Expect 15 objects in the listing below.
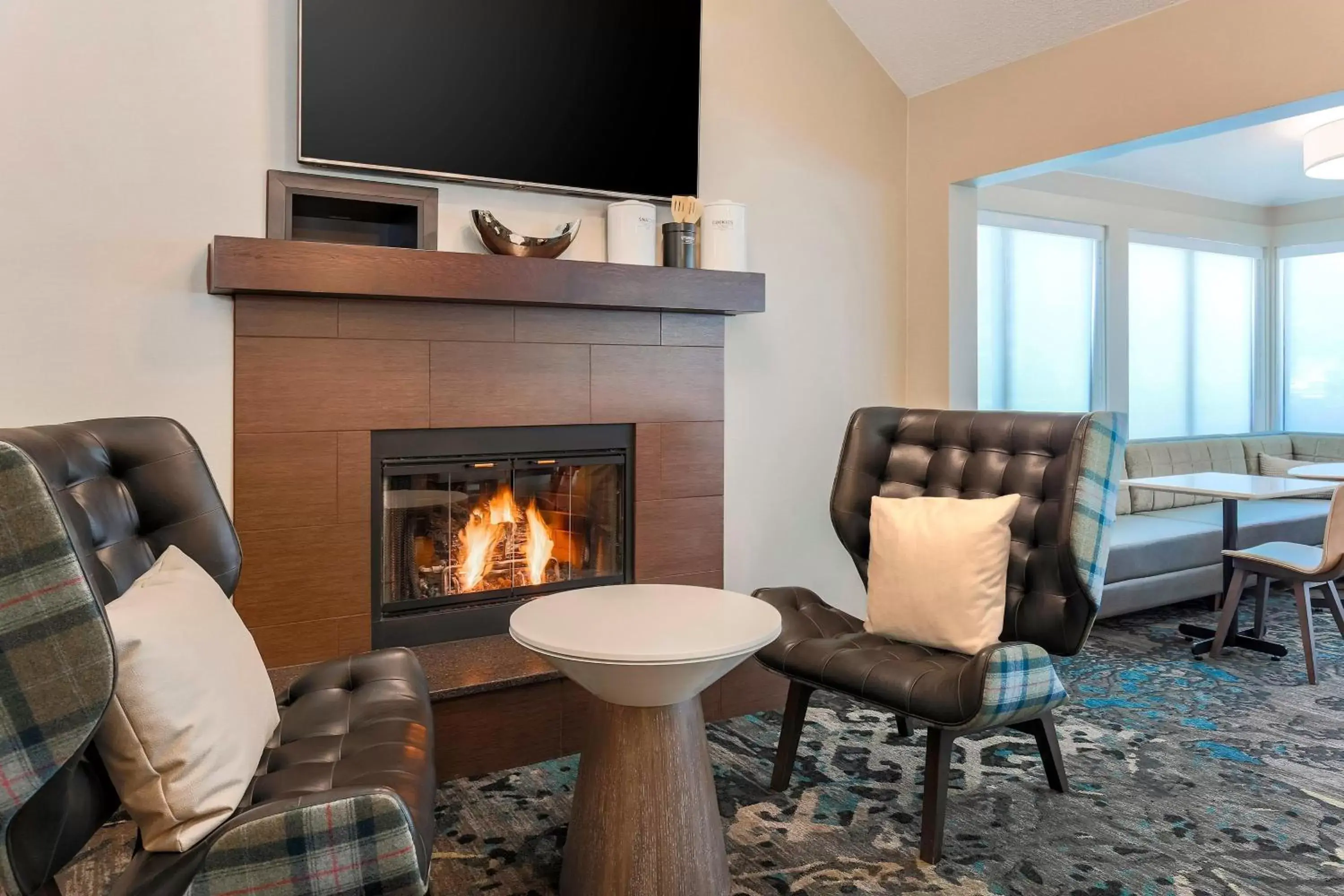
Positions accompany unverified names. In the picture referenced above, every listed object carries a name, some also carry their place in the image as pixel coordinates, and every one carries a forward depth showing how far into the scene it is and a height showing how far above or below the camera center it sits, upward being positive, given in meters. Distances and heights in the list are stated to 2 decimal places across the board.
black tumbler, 3.08 +0.66
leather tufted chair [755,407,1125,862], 2.03 -0.37
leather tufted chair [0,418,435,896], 1.12 -0.50
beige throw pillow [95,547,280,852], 1.30 -0.42
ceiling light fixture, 4.02 +1.30
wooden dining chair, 3.44 -0.50
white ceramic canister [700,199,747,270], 3.15 +0.71
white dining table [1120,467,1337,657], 3.82 -0.22
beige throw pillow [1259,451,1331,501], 5.83 -0.15
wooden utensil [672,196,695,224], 3.10 +0.78
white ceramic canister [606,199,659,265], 2.99 +0.68
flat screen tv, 2.61 +1.08
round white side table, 1.77 -0.65
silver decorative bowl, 2.75 +0.61
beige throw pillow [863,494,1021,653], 2.33 -0.35
